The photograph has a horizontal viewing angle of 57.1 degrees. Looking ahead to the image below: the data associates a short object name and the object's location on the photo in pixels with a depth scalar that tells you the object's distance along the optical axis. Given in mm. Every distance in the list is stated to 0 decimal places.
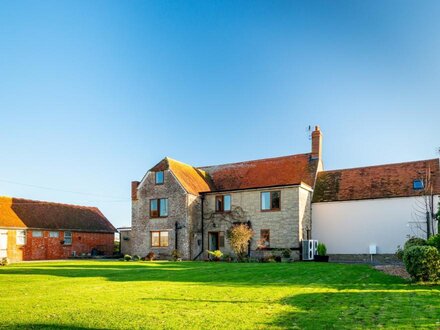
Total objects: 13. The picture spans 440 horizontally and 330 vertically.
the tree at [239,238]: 29422
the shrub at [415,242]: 19219
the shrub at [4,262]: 27341
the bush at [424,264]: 13509
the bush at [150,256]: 33125
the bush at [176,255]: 32156
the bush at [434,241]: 16839
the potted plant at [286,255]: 29422
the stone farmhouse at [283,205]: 29964
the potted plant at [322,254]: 29000
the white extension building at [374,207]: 29000
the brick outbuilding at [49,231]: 34250
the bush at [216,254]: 30714
